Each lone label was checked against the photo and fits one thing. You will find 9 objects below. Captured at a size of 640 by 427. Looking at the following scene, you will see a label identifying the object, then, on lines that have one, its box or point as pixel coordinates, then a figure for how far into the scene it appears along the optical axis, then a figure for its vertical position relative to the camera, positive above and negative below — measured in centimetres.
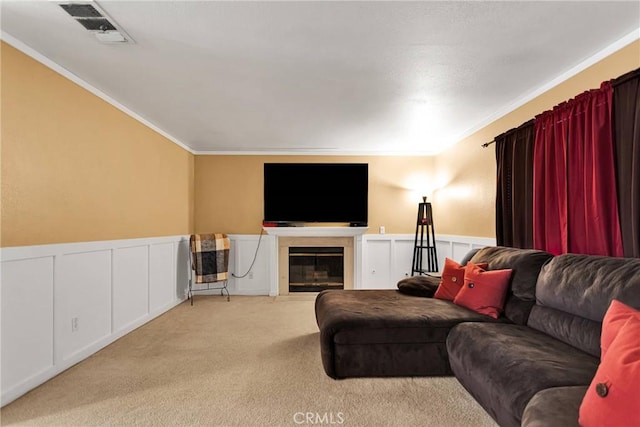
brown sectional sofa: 170 -72
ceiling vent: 203 +114
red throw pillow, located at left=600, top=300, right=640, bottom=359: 150 -42
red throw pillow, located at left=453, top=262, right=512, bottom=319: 279 -57
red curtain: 249 +29
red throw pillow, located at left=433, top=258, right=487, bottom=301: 324 -56
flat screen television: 589 +42
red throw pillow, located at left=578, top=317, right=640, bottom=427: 122 -58
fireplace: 590 -72
